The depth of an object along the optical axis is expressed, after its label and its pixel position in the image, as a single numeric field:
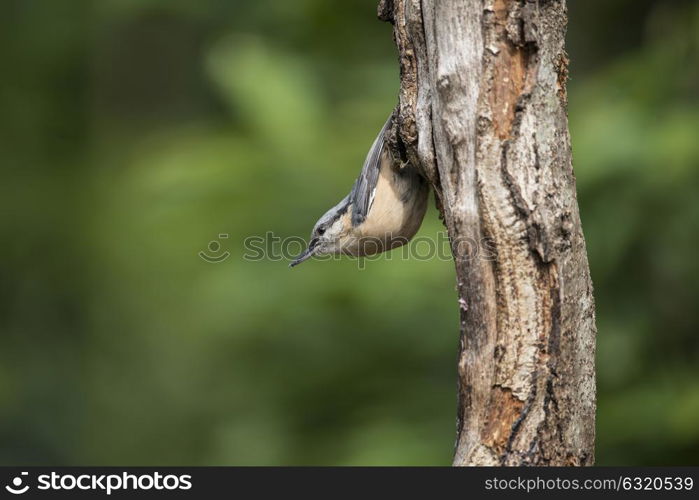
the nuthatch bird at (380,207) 8.34
